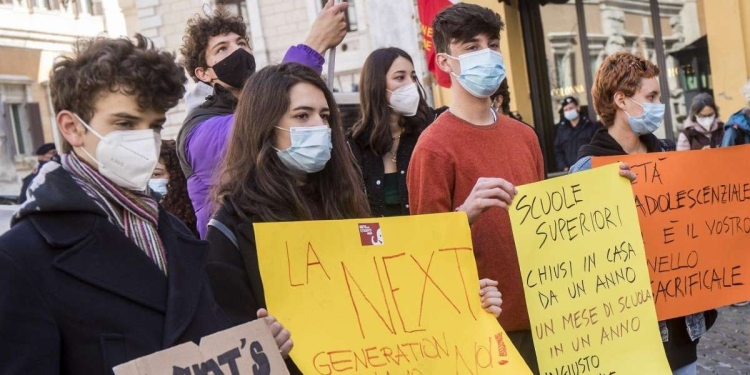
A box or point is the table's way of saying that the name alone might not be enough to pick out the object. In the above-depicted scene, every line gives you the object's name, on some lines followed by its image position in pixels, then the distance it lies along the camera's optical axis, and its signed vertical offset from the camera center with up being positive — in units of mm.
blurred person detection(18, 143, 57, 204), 12966 +308
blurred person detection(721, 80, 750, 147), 8891 -427
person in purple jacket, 3984 +318
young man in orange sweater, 3445 -165
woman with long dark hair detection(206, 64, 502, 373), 2820 -89
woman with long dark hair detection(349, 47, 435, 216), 4918 +6
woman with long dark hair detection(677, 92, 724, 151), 10305 -445
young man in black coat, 2121 -161
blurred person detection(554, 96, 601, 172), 12762 -388
